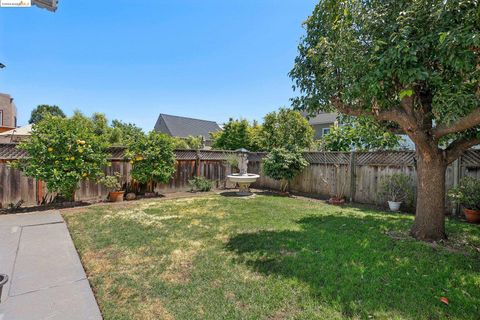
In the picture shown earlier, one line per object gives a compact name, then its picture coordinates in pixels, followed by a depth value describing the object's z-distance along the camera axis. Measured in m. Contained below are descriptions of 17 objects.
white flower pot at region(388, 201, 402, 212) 6.48
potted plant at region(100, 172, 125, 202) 7.47
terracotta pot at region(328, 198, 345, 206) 7.54
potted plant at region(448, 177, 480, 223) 5.23
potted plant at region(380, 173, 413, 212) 6.49
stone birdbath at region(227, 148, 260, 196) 9.01
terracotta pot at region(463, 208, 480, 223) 5.18
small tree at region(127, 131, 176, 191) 8.10
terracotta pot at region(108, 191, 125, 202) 7.73
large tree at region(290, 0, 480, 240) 2.97
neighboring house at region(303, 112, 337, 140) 19.08
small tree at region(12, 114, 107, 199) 6.10
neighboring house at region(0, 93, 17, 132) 21.25
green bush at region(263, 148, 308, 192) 9.03
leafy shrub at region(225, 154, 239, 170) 10.93
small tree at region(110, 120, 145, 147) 8.26
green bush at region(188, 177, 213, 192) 9.83
